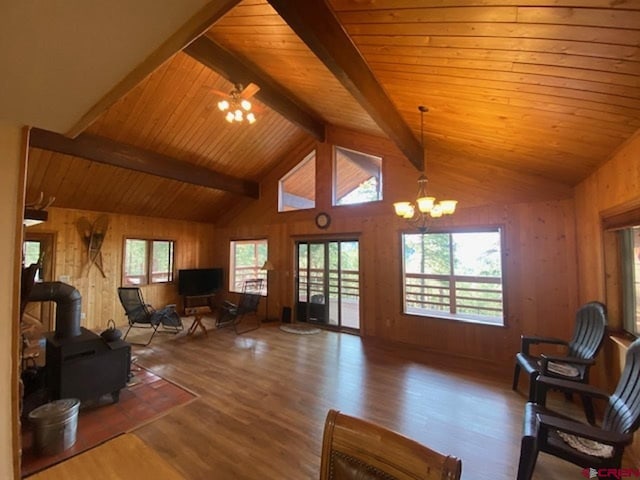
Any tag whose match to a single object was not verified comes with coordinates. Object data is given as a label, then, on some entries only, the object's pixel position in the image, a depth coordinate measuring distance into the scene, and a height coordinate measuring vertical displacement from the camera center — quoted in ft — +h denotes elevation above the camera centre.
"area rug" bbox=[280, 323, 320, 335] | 18.25 -5.03
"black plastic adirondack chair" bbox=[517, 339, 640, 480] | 5.36 -3.66
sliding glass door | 18.60 -2.04
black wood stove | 8.95 -3.39
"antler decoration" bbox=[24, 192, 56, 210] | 8.15 +1.41
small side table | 17.20 -4.44
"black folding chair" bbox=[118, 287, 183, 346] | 16.22 -3.30
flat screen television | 23.36 -2.31
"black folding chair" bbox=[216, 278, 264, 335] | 18.02 -3.70
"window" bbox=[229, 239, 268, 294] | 24.72 -0.74
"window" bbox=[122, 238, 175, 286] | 21.30 -0.61
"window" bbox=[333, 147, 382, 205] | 17.70 +5.07
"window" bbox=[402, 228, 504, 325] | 13.89 -1.15
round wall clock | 19.35 +2.32
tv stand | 24.13 -4.11
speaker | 20.90 -4.54
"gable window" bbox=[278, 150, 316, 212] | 21.16 +5.21
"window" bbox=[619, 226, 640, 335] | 8.26 -0.72
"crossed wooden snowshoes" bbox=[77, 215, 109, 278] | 19.01 +1.22
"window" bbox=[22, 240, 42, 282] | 17.33 +0.24
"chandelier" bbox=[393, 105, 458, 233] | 9.58 +1.65
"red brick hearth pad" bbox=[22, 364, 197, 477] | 7.29 -5.16
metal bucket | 7.23 -4.50
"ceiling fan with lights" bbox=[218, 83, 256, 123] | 11.14 +6.05
